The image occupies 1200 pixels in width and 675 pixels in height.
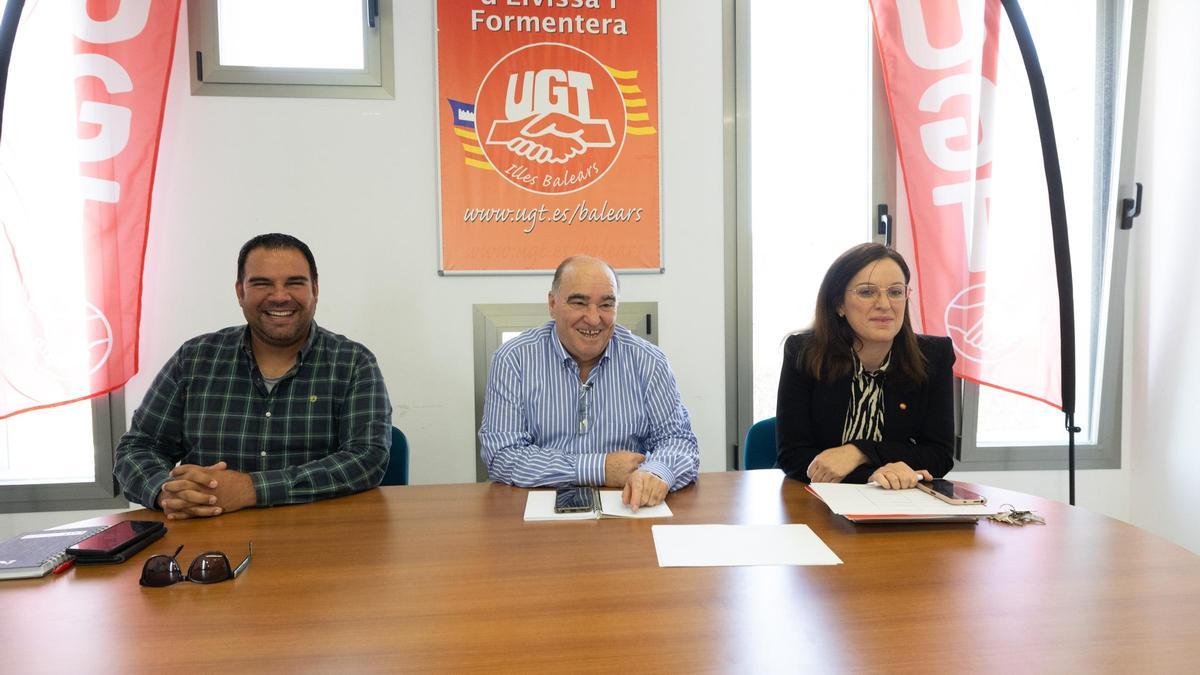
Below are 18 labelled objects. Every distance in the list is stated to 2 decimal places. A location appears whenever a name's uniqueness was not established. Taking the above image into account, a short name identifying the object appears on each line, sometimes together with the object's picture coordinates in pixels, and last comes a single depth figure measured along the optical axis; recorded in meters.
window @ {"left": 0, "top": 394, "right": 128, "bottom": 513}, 2.89
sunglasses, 1.24
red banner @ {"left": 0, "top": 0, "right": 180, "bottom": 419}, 2.66
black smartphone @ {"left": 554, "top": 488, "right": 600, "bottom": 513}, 1.64
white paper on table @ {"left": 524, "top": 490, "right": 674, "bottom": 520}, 1.60
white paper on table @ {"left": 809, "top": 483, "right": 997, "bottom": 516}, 1.51
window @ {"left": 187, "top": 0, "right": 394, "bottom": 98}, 2.83
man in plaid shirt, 2.02
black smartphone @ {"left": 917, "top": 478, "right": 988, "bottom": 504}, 1.57
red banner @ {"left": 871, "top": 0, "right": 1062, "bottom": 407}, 2.97
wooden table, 0.98
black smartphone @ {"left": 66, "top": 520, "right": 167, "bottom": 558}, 1.35
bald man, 2.18
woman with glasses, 2.09
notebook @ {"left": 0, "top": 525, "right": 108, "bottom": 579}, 1.28
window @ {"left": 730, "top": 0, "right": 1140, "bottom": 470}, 3.15
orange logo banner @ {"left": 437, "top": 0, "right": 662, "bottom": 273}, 2.92
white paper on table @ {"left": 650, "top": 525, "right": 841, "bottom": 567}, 1.32
